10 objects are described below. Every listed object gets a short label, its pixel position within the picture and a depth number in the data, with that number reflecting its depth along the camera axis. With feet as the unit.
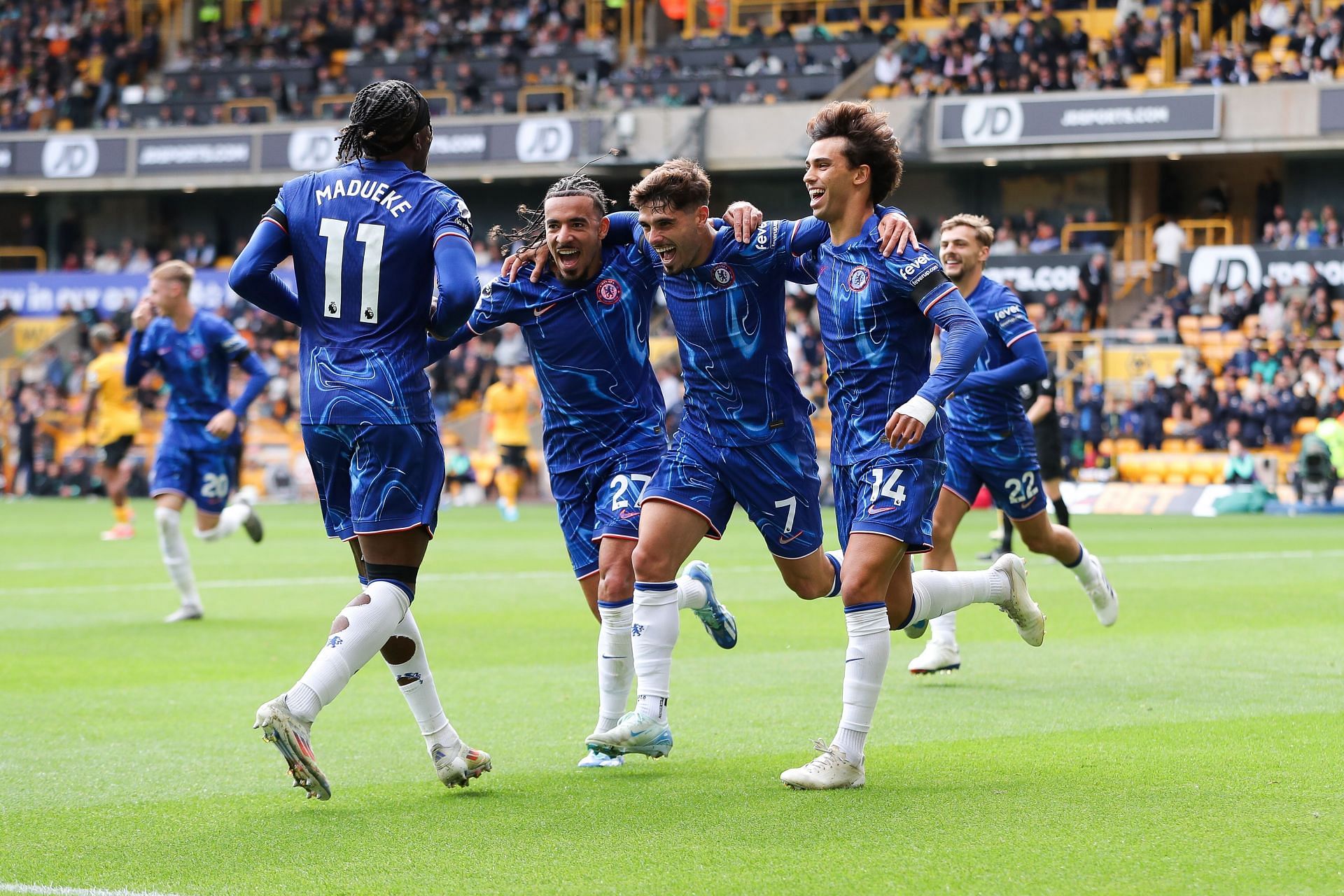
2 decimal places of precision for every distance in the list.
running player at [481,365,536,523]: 167.54
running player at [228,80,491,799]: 35.26
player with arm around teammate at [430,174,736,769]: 42.14
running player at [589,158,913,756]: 40.11
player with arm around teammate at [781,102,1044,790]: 37.57
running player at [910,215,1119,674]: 57.08
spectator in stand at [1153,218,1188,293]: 213.30
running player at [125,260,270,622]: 76.67
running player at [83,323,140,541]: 125.63
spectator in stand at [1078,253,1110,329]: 206.20
